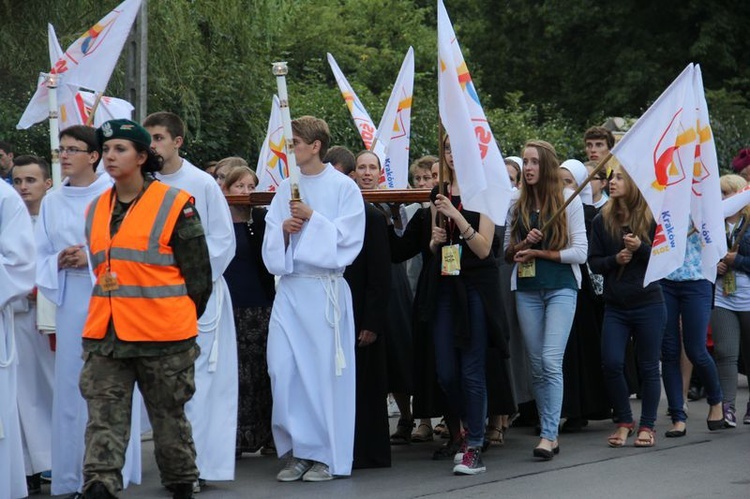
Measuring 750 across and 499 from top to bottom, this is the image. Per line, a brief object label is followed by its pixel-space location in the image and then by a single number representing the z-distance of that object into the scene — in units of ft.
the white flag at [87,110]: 42.56
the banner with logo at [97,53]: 41.85
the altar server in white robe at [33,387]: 36.24
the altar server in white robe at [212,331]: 36.51
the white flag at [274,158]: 49.73
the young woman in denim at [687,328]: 44.29
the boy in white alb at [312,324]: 37.15
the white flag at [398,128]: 54.50
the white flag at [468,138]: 37.22
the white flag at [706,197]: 43.65
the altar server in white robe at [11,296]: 32.93
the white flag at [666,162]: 40.84
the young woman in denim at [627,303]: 41.96
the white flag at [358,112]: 56.80
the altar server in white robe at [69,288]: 34.65
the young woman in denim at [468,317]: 37.80
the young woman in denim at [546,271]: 40.30
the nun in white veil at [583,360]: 44.79
